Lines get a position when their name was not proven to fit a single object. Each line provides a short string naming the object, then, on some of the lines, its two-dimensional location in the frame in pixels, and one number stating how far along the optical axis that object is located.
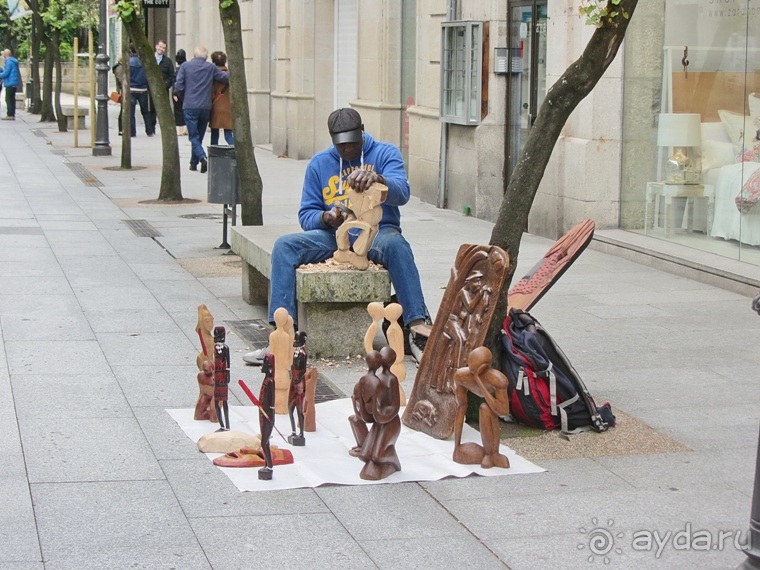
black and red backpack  6.05
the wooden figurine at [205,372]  6.07
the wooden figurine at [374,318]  6.18
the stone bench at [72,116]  32.66
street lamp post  23.02
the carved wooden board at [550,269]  6.85
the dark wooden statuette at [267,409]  5.13
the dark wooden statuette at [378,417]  5.26
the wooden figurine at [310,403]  5.91
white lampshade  11.53
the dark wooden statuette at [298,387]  5.72
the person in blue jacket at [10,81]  37.41
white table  11.26
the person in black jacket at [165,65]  27.17
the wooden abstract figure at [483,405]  5.39
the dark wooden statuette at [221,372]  5.76
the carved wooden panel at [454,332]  5.90
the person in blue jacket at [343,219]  7.63
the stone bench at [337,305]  7.63
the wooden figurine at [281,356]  6.17
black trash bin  11.90
